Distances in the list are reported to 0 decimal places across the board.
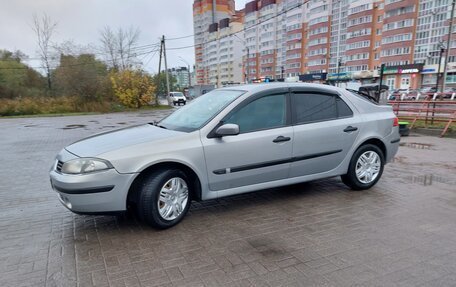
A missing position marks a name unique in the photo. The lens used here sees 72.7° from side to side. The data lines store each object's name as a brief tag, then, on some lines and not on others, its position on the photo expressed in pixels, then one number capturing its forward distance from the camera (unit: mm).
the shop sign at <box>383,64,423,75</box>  55344
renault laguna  3279
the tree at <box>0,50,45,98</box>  33625
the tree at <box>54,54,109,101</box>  27484
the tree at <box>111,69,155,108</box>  29095
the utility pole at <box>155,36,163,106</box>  32569
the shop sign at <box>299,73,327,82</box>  71375
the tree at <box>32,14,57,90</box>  38906
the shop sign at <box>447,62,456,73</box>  52541
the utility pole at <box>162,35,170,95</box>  33516
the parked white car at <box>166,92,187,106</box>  37406
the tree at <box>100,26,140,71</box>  44344
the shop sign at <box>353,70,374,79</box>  62900
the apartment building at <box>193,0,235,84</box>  116688
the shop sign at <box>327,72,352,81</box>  66875
